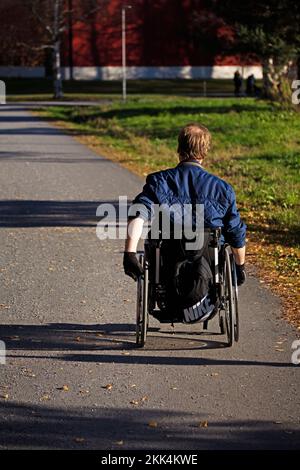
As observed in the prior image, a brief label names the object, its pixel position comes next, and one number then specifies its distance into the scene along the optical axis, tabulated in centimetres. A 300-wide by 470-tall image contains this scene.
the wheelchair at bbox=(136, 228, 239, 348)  1494
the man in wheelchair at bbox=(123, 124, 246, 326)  1486
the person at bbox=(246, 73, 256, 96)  12689
